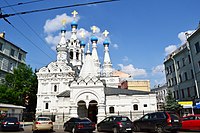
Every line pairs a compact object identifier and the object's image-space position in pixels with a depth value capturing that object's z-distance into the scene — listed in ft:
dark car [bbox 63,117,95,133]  50.88
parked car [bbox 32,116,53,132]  55.36
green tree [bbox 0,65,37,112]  133.69
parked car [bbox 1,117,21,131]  61.82
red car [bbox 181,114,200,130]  51.69
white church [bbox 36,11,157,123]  100.89
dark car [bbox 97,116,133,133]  47.85
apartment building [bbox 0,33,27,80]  144.36
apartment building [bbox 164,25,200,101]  100.84
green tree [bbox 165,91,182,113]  99.71
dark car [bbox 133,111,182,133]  43.62
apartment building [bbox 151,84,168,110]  205.67
